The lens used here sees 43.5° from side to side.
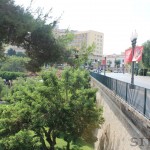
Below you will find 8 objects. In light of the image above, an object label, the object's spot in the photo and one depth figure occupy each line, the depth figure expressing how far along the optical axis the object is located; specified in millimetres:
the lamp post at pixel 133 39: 8940
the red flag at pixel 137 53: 8392
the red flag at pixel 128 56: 9388
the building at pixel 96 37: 75406
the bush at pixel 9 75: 42346
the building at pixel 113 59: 75726
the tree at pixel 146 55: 35385
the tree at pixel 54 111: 9509
